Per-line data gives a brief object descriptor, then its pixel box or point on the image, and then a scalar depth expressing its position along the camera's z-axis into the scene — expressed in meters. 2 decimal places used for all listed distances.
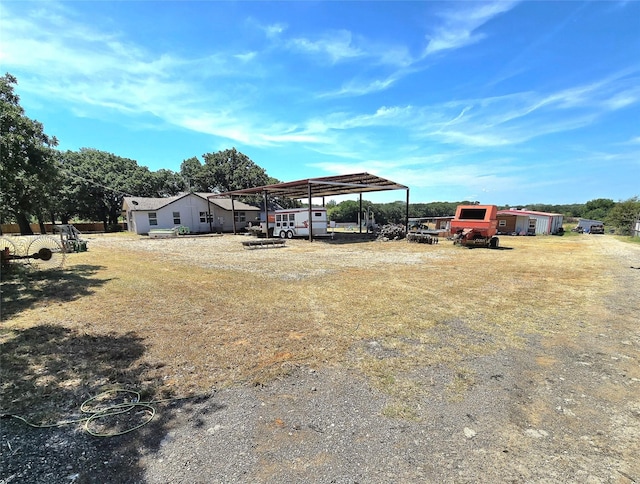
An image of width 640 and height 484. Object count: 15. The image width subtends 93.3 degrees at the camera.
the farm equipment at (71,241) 15.09
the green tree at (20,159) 7.60
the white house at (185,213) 31.33
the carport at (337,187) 22.67
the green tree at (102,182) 34.97
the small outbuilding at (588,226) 39.19
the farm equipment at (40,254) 8.73
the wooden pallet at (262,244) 18.70
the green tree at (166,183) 42.41
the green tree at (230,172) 46.31
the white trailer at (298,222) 24.88
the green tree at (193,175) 46.59
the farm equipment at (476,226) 18.75
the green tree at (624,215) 35.26
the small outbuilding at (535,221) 34.19
